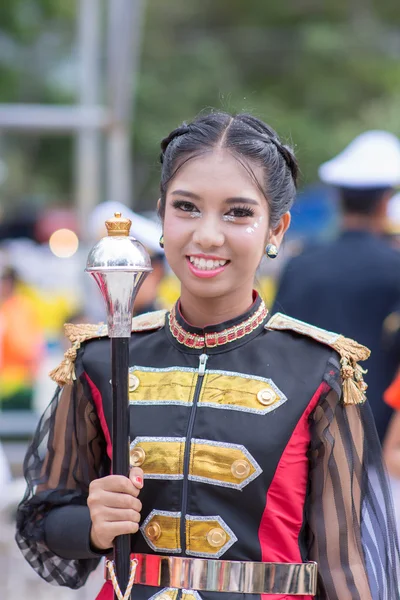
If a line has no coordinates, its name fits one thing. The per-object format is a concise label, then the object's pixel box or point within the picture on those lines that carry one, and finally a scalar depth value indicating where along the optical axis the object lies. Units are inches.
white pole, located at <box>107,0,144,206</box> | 496.6
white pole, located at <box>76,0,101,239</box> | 568.6
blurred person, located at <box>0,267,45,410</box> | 563.5
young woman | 130.9
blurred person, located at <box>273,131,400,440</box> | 249.1
